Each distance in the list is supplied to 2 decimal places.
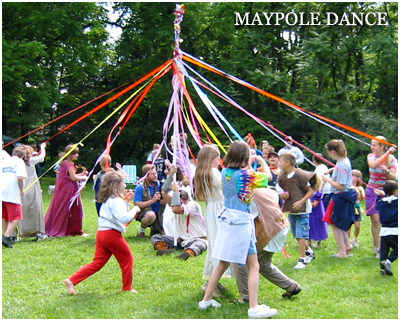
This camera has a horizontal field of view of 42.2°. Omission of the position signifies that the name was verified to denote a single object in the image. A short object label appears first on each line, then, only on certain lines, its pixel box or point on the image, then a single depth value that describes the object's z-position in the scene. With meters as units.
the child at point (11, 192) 7.11
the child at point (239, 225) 4.09
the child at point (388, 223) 5.33
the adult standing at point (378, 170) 6.04
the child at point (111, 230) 4.70
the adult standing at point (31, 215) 8.02
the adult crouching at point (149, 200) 7.72
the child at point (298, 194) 5.80
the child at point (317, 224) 7.04
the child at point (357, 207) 7.27
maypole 6.39
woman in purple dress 8.15
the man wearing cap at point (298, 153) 8.89
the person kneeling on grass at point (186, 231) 6.70
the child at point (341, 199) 6.18
